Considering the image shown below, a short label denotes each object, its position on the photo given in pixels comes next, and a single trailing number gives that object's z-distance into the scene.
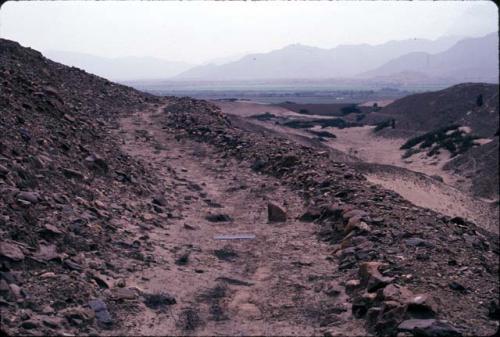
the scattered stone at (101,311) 5.83
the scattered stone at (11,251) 6.14
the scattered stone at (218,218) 10.56
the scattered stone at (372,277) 6.38
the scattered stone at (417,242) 7.70
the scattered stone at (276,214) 10.41
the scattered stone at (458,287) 6.29
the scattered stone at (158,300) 6.51
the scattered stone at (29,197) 7.61
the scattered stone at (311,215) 10.21
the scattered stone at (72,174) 9.62
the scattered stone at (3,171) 7.91
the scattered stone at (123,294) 6.44
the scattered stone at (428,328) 5.03
